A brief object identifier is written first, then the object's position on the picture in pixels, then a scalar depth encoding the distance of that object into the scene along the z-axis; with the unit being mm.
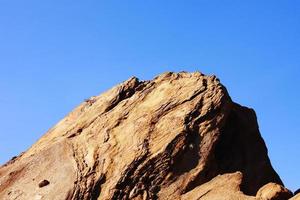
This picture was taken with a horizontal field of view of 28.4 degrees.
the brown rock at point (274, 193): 28578
